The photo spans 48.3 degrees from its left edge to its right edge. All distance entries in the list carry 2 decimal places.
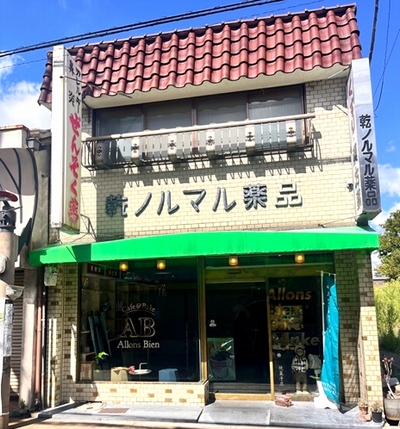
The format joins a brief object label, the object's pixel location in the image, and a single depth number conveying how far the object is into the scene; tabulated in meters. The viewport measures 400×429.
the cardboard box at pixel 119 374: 9.19
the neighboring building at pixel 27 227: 8.76
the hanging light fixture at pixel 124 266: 9.59
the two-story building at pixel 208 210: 8.60
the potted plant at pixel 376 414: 7.39
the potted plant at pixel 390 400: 7.49
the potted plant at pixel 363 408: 7.54
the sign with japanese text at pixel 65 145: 8.04
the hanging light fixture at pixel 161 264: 9.38
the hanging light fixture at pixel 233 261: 8.80
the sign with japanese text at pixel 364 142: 7.36
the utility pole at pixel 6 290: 7.64
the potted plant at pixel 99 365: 9.27
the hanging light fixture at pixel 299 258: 8.56
